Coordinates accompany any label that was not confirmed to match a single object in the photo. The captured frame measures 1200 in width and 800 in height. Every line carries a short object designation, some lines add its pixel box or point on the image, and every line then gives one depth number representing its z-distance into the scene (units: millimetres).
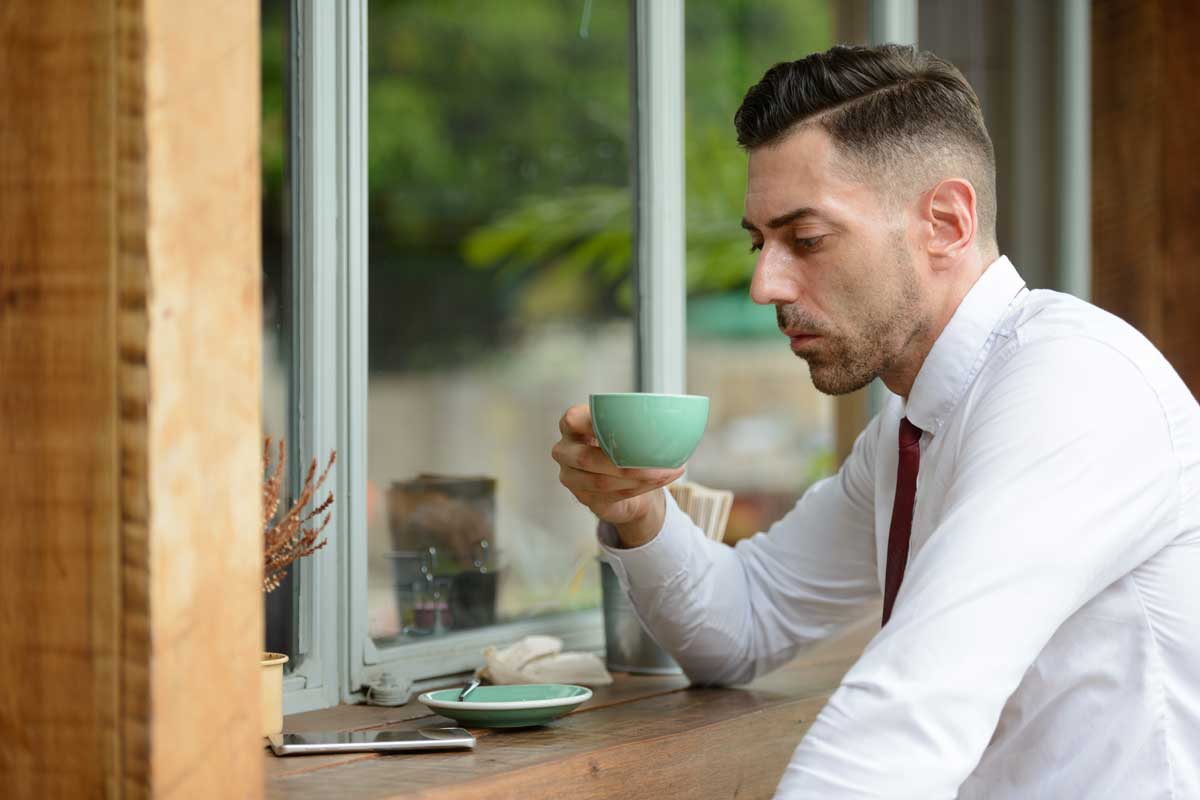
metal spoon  1562
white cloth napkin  1733
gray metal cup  1902
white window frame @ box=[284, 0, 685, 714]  1656
